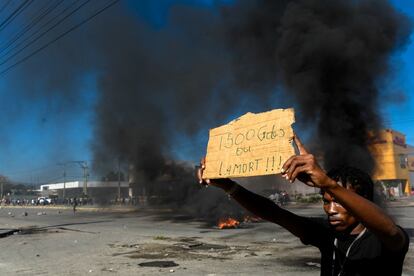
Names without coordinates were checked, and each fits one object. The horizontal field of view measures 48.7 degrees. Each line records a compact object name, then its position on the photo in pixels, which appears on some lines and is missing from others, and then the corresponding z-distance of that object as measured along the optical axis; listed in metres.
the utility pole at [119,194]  51.87
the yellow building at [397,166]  50.94
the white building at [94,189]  56.63
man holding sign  1.58
